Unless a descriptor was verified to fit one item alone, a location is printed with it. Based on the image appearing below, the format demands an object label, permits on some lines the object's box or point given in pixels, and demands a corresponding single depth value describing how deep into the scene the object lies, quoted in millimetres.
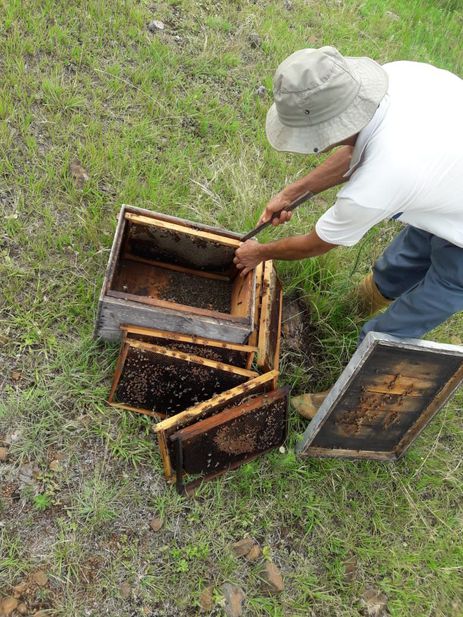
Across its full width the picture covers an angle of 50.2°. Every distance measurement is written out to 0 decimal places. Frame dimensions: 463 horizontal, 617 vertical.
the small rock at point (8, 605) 2314
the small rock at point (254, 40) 5152
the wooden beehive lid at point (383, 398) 2600
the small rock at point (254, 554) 2740
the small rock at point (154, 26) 4723
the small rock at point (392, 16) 6441
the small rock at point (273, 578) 2648
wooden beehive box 2770
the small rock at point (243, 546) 2734
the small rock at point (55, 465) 2703
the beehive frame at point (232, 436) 2652
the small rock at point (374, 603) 2762
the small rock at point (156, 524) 2678
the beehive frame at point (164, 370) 2742
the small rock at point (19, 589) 2359
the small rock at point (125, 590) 2475
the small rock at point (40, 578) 2404
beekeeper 2084
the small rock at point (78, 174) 3707
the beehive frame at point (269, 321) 3061
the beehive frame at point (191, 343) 2809
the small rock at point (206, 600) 2527
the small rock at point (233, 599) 2551
